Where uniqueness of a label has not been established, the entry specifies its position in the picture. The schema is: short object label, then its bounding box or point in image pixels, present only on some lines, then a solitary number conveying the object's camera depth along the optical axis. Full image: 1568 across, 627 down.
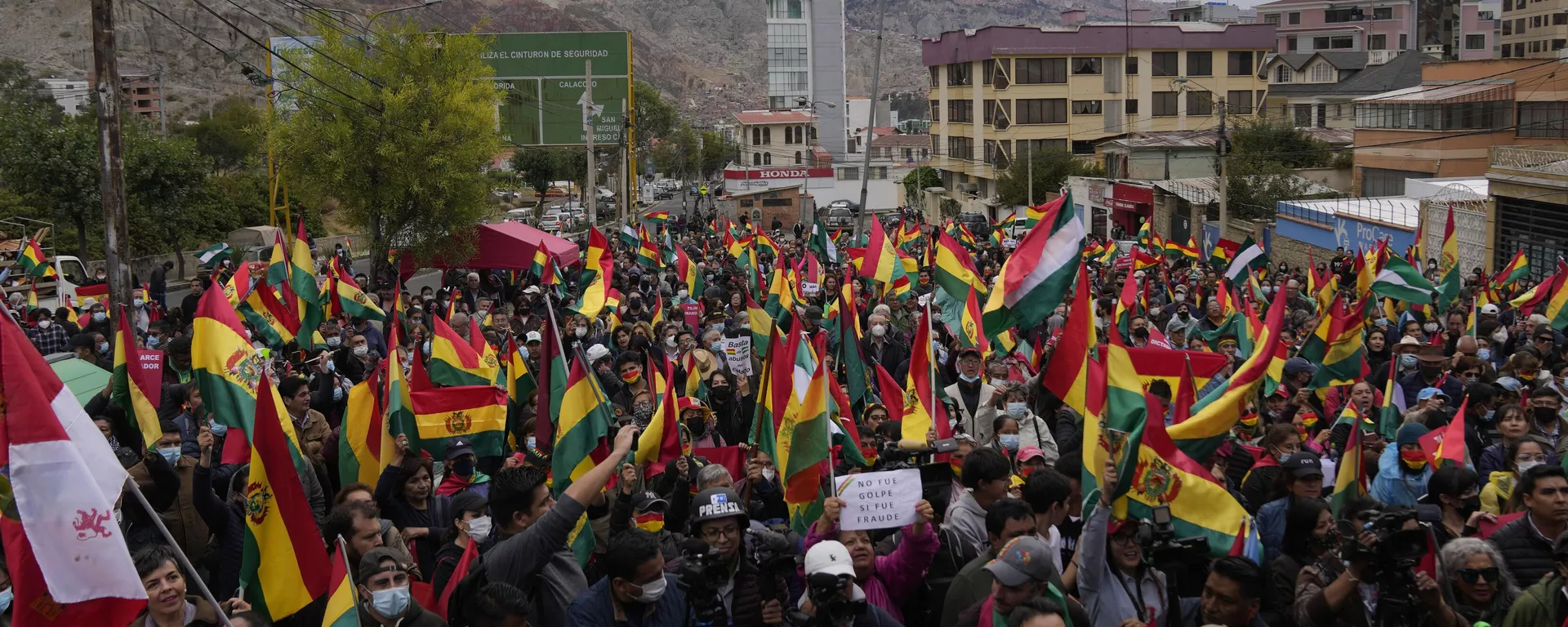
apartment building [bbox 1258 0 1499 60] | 99.19
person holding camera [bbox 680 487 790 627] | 5.03
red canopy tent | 28.61
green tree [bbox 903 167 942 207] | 79.81
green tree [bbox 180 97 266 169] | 83.62
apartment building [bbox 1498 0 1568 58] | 80.94
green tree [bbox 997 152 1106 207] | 58.44
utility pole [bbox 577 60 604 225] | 38.53
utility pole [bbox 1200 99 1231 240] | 28.92
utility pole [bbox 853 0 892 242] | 28.58
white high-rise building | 110.94
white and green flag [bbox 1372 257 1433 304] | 14.53
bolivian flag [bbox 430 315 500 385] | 10.83
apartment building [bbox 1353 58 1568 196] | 36.84
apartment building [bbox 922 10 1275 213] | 65.69
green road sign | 44.41
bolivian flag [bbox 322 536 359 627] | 5.20
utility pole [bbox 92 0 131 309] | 12.48
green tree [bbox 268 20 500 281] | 28.53
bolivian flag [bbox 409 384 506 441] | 8.65
